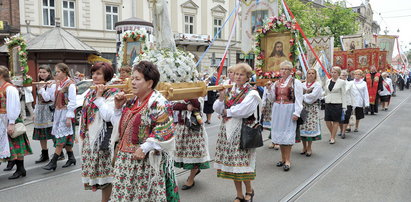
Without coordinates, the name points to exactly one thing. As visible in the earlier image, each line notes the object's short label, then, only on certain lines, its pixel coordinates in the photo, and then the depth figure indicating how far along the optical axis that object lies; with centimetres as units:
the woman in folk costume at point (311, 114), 696
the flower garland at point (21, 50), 691
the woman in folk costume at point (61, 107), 573
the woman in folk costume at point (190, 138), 484
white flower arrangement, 412
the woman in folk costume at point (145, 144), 282
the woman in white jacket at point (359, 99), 969
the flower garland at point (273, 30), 664
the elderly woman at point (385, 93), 1491
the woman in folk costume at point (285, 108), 579
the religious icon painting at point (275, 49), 676
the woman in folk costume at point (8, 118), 516
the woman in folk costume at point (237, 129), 420
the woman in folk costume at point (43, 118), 636
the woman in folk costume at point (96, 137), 377
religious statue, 514
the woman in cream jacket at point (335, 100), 804
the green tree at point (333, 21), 3325
